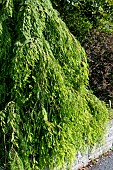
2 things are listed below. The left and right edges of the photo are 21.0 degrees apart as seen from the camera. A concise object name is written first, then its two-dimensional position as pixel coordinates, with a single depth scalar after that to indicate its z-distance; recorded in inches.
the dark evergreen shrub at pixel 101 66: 218.8
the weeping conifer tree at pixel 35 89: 126.6
